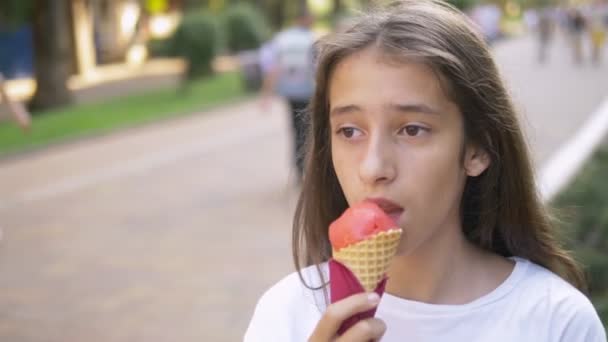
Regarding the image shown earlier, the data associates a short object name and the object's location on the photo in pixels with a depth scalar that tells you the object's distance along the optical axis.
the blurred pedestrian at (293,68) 9.06
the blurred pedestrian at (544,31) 26.33
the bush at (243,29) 28.28
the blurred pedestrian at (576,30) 25.23
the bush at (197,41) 21.77
